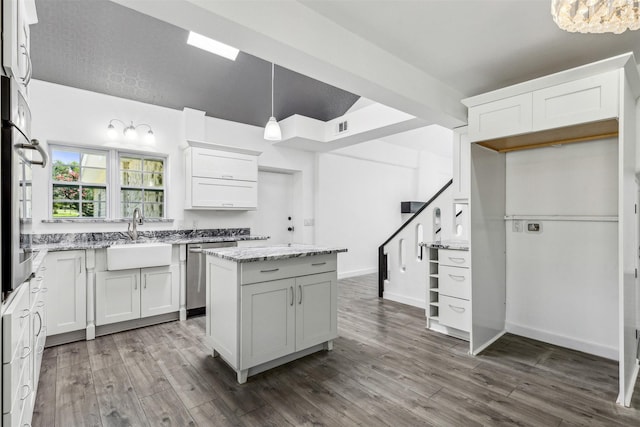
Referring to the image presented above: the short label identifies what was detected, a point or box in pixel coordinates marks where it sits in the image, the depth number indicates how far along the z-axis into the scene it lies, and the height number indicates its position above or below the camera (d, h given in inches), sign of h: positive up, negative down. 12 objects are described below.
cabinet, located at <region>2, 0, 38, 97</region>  47.9 +29.9
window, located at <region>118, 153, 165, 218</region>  160.2 +14.8
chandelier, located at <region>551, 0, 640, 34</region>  55.8 +35.8
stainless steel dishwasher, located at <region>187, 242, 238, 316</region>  151.6 -32.0
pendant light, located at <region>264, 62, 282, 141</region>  131.2 +34.6
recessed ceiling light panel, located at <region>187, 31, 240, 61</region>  133.0 +73.2
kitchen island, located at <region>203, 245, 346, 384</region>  91.7 -28.7
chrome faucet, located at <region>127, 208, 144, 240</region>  151.3 -4.6
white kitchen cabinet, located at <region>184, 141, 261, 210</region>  166.7 +20.4
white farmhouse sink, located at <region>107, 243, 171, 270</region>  128.0 -17.7
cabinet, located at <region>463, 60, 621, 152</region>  85.0 +30.8
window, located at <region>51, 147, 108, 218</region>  142.4 +14.4
